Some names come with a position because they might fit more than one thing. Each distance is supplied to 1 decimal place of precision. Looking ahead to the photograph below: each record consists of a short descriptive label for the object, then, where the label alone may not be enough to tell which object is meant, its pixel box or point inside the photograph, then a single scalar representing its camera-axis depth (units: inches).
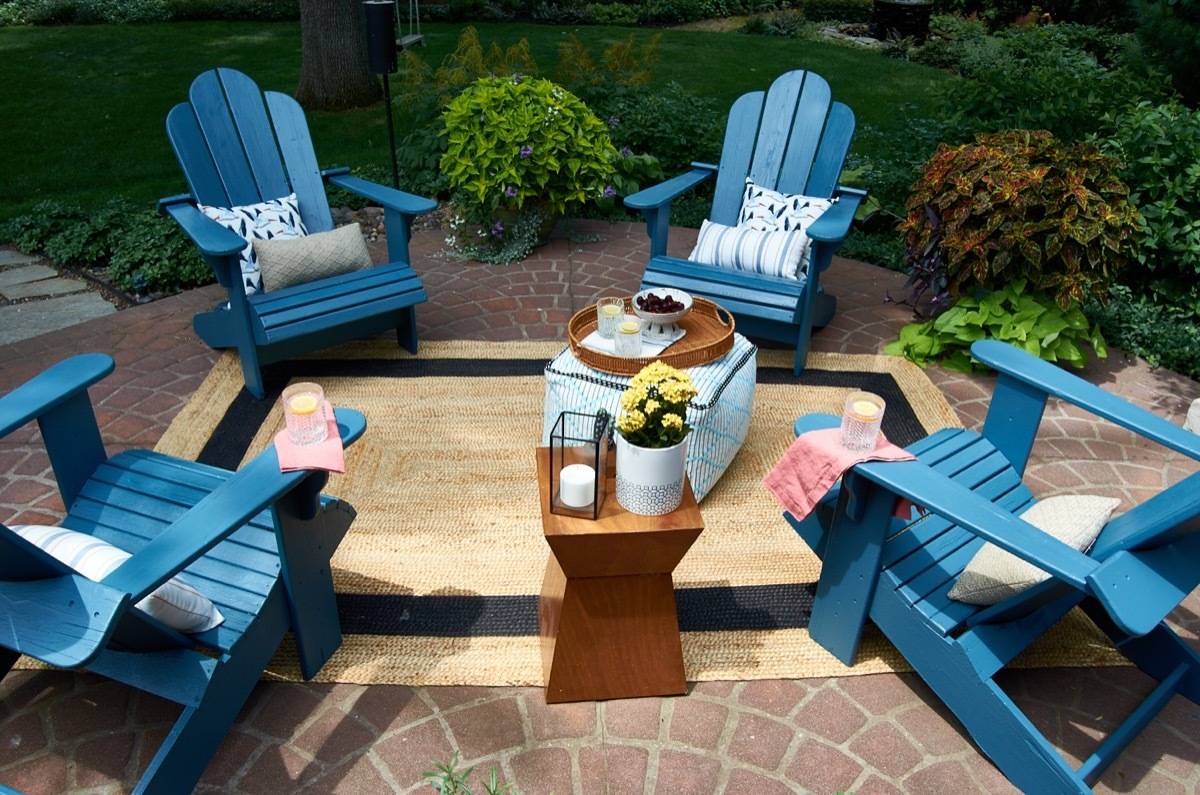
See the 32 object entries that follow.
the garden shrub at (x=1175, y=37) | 219.6
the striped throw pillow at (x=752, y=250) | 152.0
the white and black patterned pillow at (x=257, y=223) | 146.6
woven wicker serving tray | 117.6
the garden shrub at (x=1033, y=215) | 142.0
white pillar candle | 81.8
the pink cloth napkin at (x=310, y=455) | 77.7
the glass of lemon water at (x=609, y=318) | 122.6
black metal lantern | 82.0
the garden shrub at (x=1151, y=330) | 155.1
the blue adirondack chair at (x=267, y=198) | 137.3
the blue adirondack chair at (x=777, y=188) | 147.1
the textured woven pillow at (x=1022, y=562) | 79.3
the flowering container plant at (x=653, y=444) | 81.3
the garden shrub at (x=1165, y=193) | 161.5
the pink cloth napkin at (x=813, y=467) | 81.7
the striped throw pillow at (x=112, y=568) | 71.9
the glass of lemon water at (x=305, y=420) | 79.6
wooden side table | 81.3
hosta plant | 149.9
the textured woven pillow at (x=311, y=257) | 145.2
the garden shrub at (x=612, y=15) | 461.4
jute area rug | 94.8
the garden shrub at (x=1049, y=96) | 190.2
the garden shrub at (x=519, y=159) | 186.2
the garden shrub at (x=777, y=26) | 455.8
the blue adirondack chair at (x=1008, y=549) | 70.7
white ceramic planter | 80.9
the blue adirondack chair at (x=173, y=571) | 61.6
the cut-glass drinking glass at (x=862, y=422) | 81.1
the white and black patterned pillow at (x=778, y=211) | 156.9
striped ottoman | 115.3
